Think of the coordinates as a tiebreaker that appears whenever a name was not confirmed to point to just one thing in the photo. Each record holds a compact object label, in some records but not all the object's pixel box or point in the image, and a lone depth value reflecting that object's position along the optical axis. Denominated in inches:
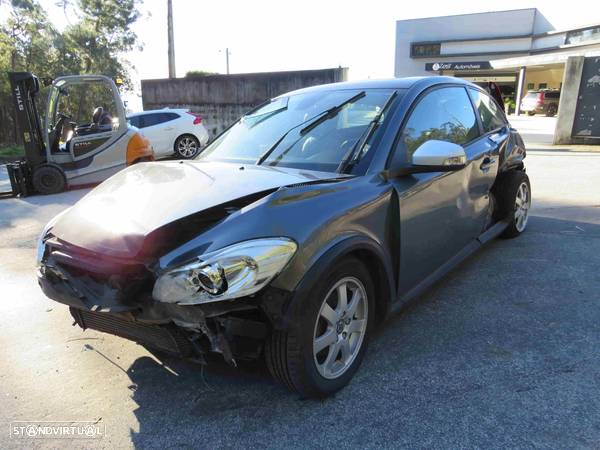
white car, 500.1
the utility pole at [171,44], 854.5
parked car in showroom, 1191.6
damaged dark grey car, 77.4
